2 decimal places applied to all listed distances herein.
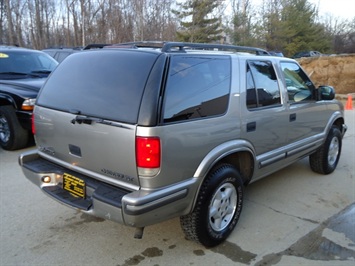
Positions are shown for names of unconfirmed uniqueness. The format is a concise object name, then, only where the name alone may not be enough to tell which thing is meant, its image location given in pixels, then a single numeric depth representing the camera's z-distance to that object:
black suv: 5.55
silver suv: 2.38
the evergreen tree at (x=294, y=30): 34.12
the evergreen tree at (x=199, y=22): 32.06
